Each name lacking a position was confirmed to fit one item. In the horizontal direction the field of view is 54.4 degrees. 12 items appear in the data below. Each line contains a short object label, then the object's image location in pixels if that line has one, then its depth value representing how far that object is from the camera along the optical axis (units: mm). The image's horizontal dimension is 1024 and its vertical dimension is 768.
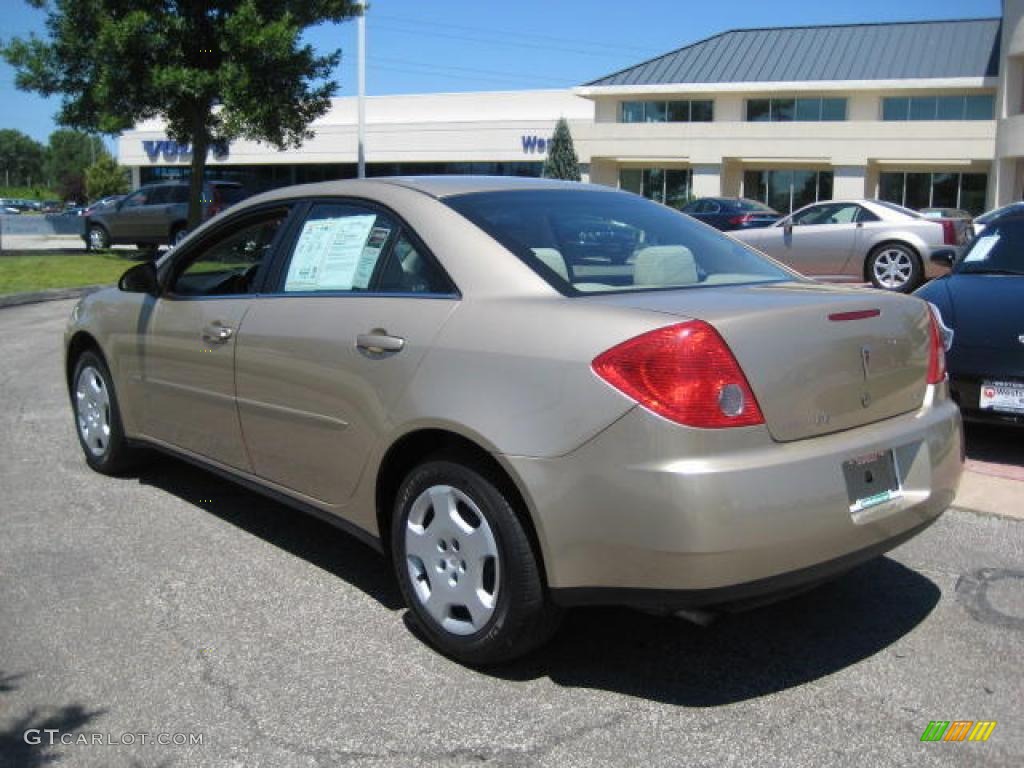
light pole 29391
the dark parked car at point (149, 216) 24812
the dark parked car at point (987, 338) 5594
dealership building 38531
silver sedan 14109
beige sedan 2834
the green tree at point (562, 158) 40219
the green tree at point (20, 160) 153500
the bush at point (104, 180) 83000
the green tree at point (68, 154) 142000
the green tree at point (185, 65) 20359
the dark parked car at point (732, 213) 21859
